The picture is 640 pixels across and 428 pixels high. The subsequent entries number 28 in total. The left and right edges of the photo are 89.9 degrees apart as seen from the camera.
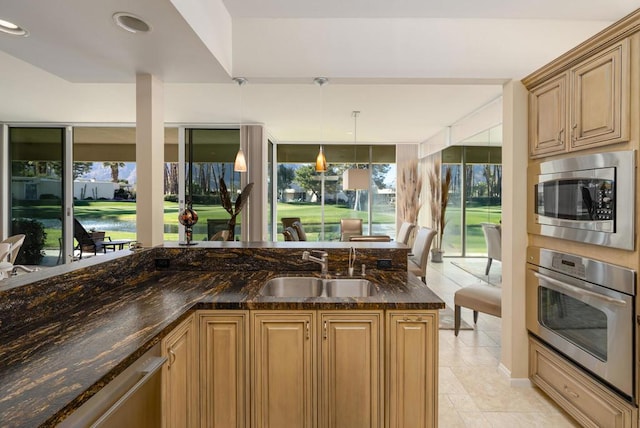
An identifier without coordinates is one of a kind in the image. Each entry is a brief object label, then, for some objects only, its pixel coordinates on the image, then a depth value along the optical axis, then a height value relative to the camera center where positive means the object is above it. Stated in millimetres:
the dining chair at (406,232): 4996 -339
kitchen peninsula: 1523 -660
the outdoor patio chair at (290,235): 4059 -315
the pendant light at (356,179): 5863 +589
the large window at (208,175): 5945 +670
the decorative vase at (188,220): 2559 -75
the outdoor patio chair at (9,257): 1931 -359
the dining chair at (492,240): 4455 -417
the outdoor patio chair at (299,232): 4914 -325
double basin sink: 2189 -529
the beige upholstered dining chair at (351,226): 6562 -308
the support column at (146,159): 2439 +398
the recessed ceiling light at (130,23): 1650 +1013
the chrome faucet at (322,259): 2307 -350
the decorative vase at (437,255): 6757 -924
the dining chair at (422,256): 4160 -603
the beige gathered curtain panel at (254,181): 5891 +552
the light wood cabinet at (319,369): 1687 -841
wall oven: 1621 -588
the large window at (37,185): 5863 +464
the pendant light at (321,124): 2468 +1003
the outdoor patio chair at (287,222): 6492 -226
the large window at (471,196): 4684 +252
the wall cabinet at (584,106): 1641 +625
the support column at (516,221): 2377 -73
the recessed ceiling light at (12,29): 1757 +1027
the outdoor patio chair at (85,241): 5453 -521
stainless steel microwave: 1604 +73
